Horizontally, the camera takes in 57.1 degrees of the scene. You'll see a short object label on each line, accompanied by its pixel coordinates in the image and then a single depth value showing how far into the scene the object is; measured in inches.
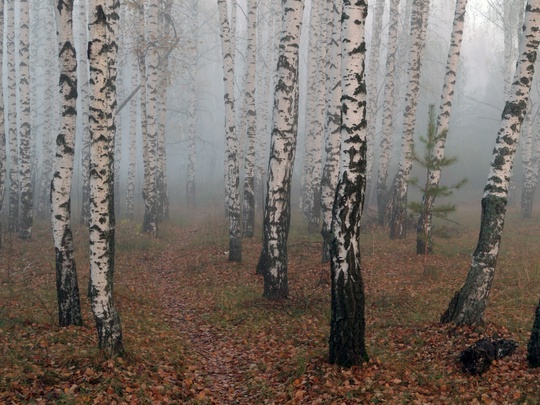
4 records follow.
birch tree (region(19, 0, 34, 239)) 649.6
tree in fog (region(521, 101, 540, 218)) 850.8
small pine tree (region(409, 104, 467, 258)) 471.1
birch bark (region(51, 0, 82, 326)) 315.3
